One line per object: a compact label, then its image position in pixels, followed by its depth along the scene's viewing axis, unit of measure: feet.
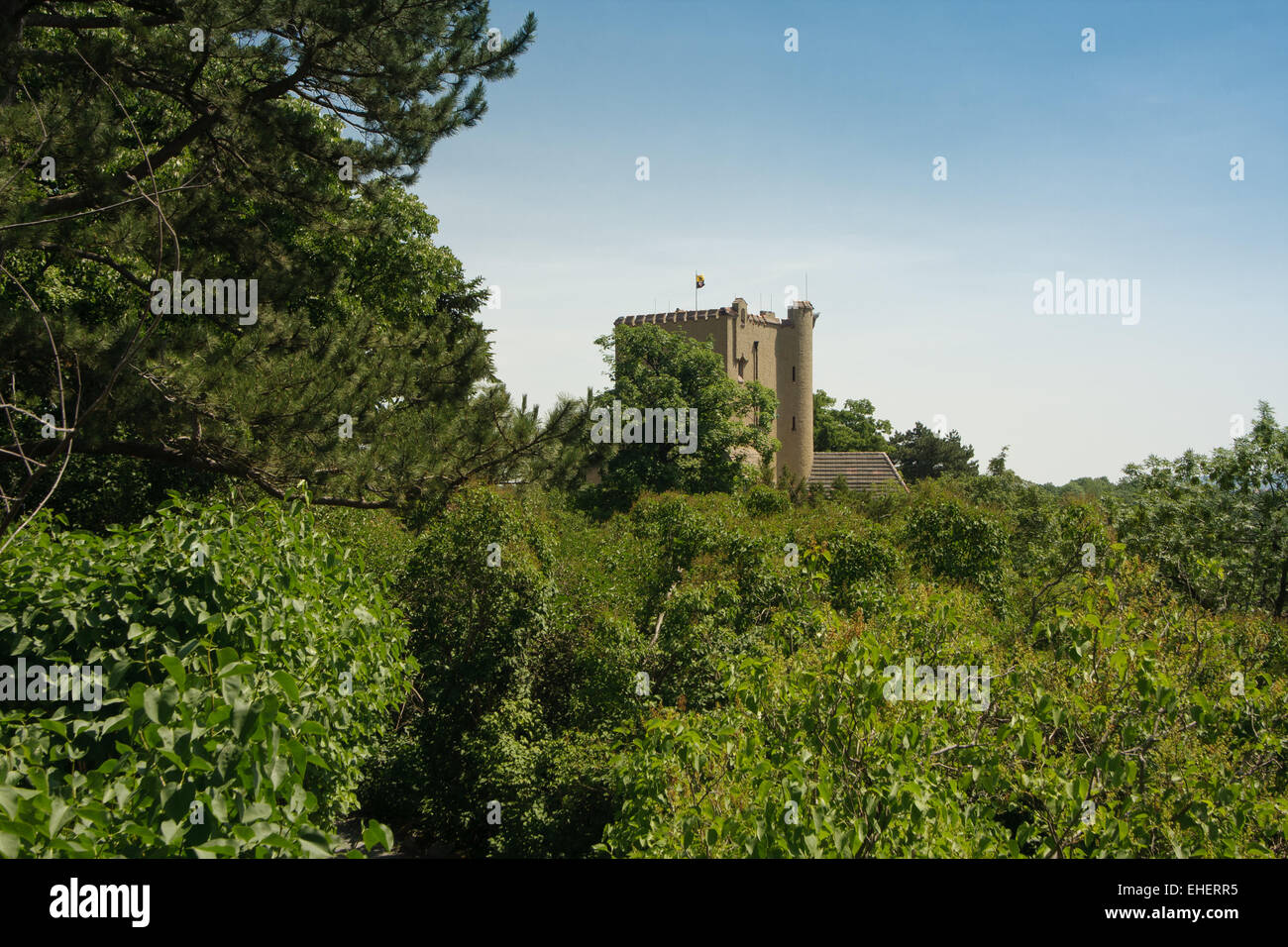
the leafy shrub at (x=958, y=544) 53.21
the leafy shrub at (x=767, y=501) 72.69
